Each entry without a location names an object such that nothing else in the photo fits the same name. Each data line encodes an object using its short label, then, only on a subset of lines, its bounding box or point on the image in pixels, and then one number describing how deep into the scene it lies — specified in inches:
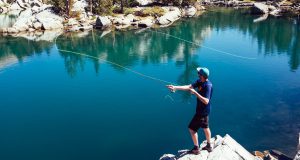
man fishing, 386.8
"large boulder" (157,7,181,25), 2011.8
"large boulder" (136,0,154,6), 2484.3
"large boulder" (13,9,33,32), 1934.5
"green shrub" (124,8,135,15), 2234.8
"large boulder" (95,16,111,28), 1963.3
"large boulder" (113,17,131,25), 2030.5
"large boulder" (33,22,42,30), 1961.5
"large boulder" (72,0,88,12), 2266.1
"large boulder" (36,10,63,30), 1965.1
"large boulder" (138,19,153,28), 1950.9
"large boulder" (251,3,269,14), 2236.6
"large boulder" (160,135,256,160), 421.5
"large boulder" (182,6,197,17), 2328.3
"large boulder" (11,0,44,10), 3128.3
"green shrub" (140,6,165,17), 2153.9
